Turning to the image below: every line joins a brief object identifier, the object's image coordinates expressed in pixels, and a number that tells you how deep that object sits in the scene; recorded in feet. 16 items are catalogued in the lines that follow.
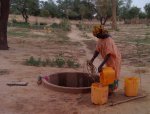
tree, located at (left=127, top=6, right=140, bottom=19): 106.34
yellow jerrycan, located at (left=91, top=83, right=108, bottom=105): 9.90
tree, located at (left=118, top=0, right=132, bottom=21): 108.09
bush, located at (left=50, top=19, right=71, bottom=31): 58.83
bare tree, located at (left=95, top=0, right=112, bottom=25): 75.66
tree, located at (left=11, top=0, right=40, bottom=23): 73.15
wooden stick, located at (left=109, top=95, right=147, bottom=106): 10.00
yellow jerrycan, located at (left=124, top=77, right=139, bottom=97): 10.78
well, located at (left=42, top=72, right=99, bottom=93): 13.05
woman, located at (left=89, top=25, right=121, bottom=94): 10.51
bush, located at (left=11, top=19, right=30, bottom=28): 59.41
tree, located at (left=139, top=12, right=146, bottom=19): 111.96
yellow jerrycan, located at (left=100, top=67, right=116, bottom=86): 10.13
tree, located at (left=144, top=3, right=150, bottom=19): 105.20
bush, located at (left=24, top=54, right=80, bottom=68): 16.71
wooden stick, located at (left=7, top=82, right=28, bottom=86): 12.24
